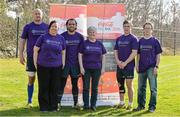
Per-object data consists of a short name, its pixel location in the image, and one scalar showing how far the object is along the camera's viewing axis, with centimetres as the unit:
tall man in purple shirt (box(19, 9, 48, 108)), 991
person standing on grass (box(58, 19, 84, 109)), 985
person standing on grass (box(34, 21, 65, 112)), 934
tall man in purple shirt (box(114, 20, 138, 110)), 998
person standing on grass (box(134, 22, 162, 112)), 990
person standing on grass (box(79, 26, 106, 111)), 981
